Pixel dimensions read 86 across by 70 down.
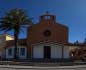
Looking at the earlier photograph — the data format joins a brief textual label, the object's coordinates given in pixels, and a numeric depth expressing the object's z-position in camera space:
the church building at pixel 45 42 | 17.96
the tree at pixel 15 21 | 17.62
